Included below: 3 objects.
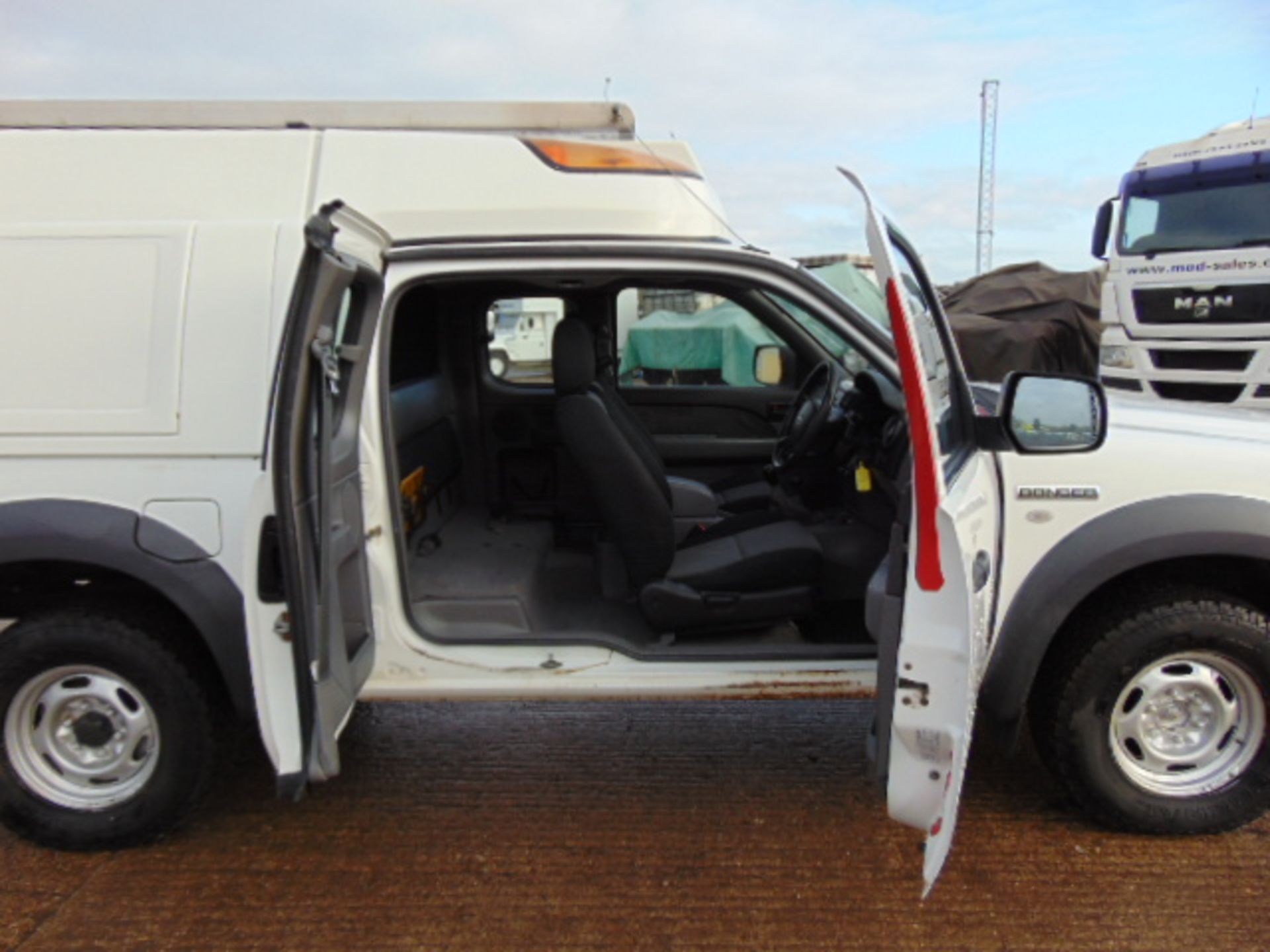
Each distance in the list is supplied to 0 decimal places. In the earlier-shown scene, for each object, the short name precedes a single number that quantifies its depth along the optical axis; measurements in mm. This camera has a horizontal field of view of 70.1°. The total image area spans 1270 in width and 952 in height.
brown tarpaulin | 10930
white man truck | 7816
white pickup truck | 2367
